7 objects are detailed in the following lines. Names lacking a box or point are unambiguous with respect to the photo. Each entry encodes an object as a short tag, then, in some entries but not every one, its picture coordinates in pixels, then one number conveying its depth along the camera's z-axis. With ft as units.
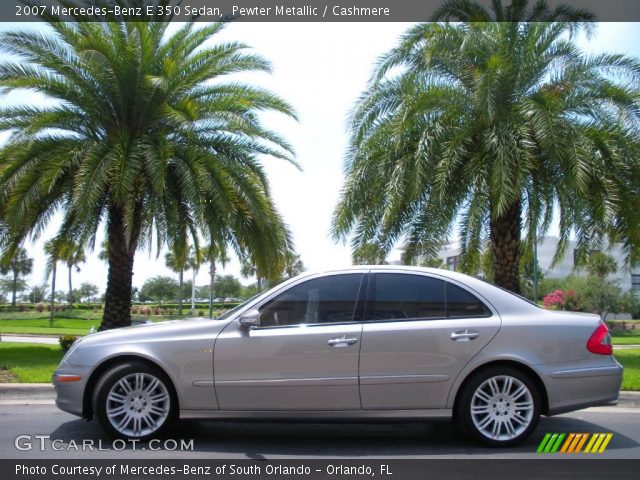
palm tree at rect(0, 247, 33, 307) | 254.53
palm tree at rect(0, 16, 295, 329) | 41.55
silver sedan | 19.04
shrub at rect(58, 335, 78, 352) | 46.78
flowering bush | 157.80
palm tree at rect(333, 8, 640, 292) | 40.22
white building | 240.32
